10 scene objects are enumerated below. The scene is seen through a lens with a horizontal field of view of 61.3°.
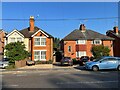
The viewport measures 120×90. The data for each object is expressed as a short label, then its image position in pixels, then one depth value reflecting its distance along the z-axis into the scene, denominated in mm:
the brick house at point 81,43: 21033
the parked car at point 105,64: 10695
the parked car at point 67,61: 15216
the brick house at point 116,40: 22603
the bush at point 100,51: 16442
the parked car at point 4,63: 13142
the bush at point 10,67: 12836
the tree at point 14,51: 13495
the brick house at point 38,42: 19439
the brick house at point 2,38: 21932
